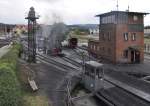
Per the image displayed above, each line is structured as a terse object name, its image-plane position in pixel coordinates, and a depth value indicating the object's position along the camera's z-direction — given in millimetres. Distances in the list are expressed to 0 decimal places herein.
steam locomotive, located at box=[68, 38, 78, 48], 72125
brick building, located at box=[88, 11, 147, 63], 46719
